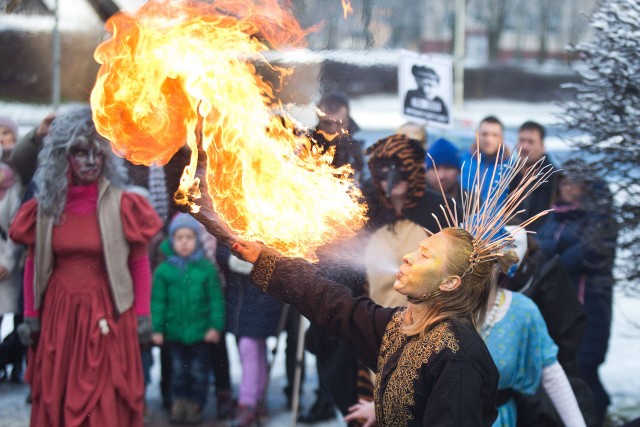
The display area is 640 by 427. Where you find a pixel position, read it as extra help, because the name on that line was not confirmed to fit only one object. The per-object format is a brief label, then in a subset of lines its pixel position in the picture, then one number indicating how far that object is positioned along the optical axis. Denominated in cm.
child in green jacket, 579
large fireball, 353
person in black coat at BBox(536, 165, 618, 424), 605
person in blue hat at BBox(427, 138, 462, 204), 614
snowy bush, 543
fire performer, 291
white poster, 750
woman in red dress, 487
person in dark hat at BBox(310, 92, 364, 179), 432
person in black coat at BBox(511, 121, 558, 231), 701
